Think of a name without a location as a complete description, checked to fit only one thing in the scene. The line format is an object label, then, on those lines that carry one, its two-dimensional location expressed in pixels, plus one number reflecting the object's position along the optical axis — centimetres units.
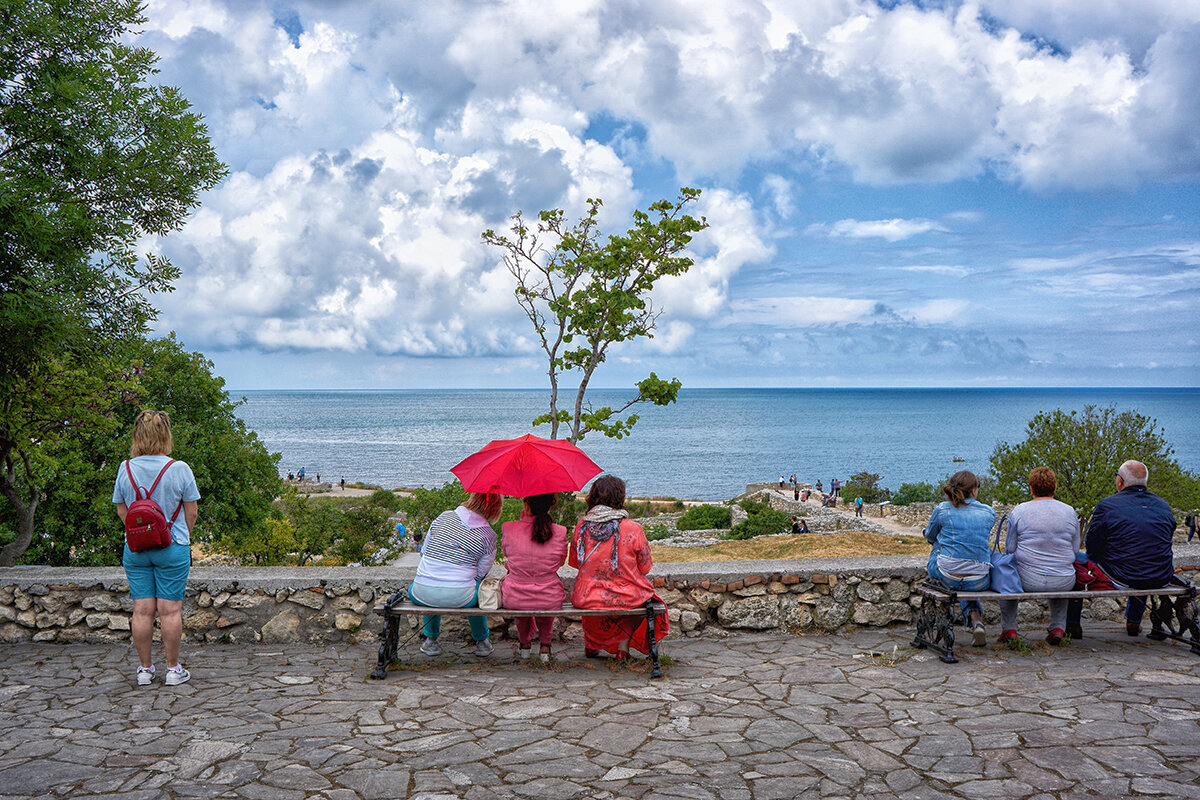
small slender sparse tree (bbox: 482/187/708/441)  1498
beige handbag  511
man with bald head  561
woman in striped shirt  512
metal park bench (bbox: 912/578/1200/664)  534
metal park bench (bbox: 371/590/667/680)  496
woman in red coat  515
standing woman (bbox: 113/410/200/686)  464
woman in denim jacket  554
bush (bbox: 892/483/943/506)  4919
